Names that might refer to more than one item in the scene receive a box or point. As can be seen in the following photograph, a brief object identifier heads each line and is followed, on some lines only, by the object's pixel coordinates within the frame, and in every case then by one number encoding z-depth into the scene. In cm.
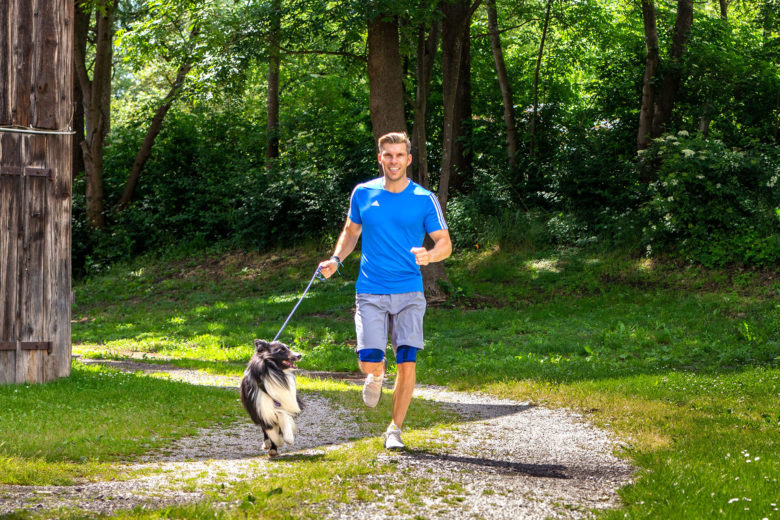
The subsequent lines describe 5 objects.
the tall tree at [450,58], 1914
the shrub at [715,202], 1917
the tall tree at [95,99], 2541
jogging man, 658
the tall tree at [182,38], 1864
